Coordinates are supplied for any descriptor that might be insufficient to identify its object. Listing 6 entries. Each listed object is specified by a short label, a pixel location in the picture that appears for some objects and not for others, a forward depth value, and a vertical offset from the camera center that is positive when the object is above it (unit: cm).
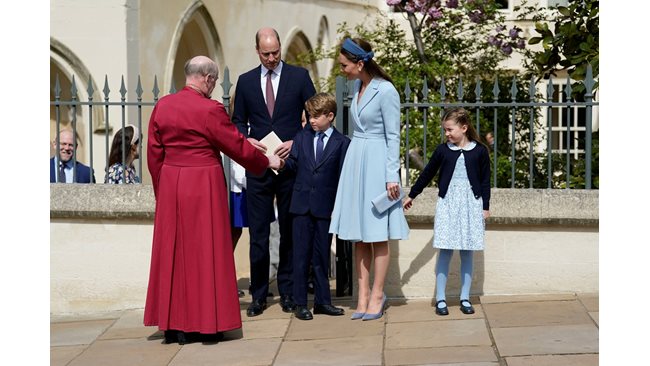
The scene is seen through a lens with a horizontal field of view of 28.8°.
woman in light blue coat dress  852 -3
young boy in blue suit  869 -23
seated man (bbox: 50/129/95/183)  1008 -7
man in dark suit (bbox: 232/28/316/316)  889 +25
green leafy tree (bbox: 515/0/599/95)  1085 +101
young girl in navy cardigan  865 -20
